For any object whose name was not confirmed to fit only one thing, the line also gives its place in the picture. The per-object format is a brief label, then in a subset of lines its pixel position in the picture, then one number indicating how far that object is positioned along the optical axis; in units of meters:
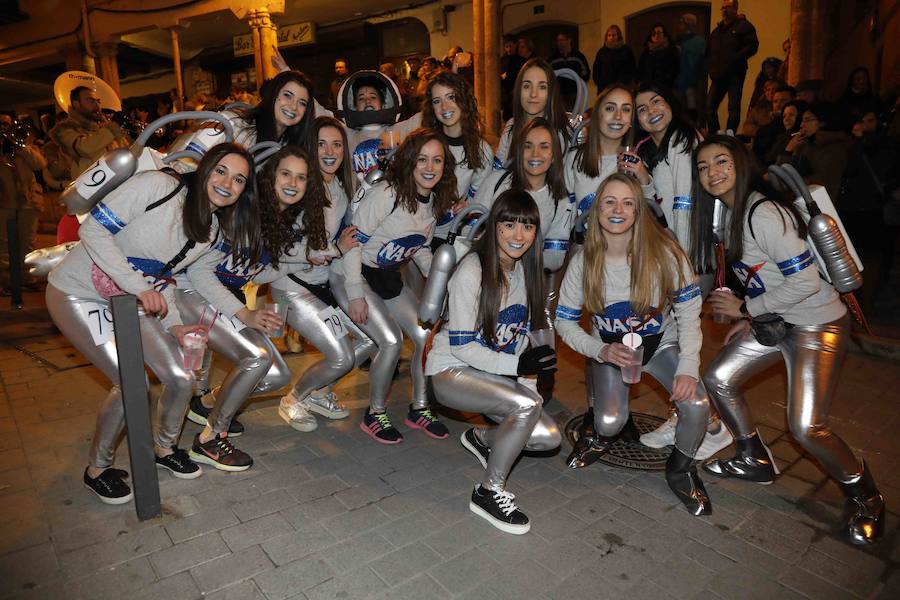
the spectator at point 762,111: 8.05
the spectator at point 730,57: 8.95
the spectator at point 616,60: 9.83
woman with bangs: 3.21
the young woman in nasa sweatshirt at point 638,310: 3.29
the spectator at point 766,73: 9.03
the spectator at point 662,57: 9.40
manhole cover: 3.76
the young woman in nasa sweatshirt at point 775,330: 3.05
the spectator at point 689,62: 9.22
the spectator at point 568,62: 9.11
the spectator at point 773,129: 7.24
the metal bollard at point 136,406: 2.83
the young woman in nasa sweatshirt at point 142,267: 3.10
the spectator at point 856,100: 7.00
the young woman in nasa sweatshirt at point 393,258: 4.10
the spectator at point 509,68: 11.11
